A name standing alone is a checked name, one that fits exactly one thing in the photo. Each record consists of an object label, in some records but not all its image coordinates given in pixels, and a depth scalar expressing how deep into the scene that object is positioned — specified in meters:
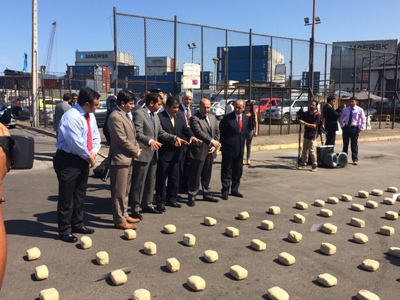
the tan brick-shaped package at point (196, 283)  3.48
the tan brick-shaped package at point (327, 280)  3.57
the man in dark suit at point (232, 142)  6.92
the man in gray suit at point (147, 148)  5.47
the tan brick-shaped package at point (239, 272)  3.71
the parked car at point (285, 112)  24.38
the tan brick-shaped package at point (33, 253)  4.10
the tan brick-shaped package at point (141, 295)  3.22
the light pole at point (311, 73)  17.01
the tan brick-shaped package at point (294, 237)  4.75
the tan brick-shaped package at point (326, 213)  5.90
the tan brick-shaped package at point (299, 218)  5.57
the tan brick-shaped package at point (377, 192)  7.32
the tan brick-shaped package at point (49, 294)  3.18
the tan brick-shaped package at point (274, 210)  5.98
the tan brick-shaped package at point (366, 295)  3.22
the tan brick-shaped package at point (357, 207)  6.25
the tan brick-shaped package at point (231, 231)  4.94
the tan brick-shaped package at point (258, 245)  4.48
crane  94.55
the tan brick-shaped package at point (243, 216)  5.70
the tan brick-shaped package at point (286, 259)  4.06
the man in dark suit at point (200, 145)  6.45
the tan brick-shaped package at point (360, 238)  4.73
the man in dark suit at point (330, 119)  10.75
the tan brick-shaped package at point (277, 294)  3.24
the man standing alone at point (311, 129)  9.70
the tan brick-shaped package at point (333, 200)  6.72
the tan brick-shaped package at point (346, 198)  6.90
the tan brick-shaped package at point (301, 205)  6.31
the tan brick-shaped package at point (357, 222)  5.39
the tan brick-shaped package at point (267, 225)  5.23
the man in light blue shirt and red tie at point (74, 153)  4.52
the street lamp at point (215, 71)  15.95
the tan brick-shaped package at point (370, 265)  3.90
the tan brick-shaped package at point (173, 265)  3.87
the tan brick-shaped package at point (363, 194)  7.15
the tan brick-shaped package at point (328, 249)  4.35
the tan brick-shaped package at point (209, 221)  5.39
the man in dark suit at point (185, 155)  6.94
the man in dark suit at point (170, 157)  6.09
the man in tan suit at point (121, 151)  4.98
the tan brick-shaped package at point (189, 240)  4.62
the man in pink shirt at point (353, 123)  10.94
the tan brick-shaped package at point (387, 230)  5.05
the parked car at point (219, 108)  23.60
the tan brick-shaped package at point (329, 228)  5.07
